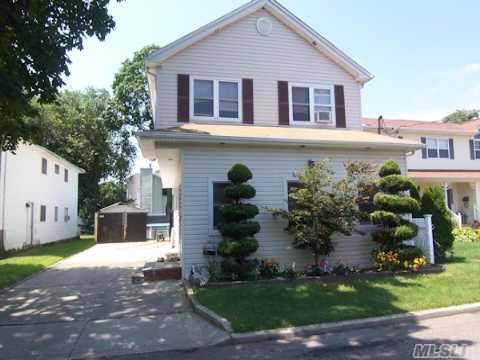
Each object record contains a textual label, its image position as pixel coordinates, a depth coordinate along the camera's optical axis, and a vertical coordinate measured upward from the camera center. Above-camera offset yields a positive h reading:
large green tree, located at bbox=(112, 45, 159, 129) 30.69 +10.50
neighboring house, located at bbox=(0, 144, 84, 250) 17.47 +1.30
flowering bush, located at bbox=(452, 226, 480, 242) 15.90 -0.82
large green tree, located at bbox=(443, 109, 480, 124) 50.94 +13.73
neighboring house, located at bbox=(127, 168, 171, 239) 36.03 +2.53
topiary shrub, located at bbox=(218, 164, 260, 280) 8.87 -0.25
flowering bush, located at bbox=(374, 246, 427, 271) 9.60 -1.11
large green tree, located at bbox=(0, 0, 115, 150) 7.25 +3.73
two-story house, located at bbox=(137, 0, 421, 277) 9.77 +3.26
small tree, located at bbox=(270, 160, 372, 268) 9.23 +0.22
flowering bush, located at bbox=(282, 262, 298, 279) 9.07 -1.35
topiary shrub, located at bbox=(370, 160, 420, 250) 9.75 +0.20
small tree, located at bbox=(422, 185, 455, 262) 11.26 -0.29
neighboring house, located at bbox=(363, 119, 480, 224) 21.73 +3.58
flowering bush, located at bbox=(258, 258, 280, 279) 9.34 -1.28
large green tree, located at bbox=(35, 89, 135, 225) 35.66 +7.79
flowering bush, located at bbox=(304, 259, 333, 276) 9.25 -1.30
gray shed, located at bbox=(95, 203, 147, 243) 24.34 -0.30
